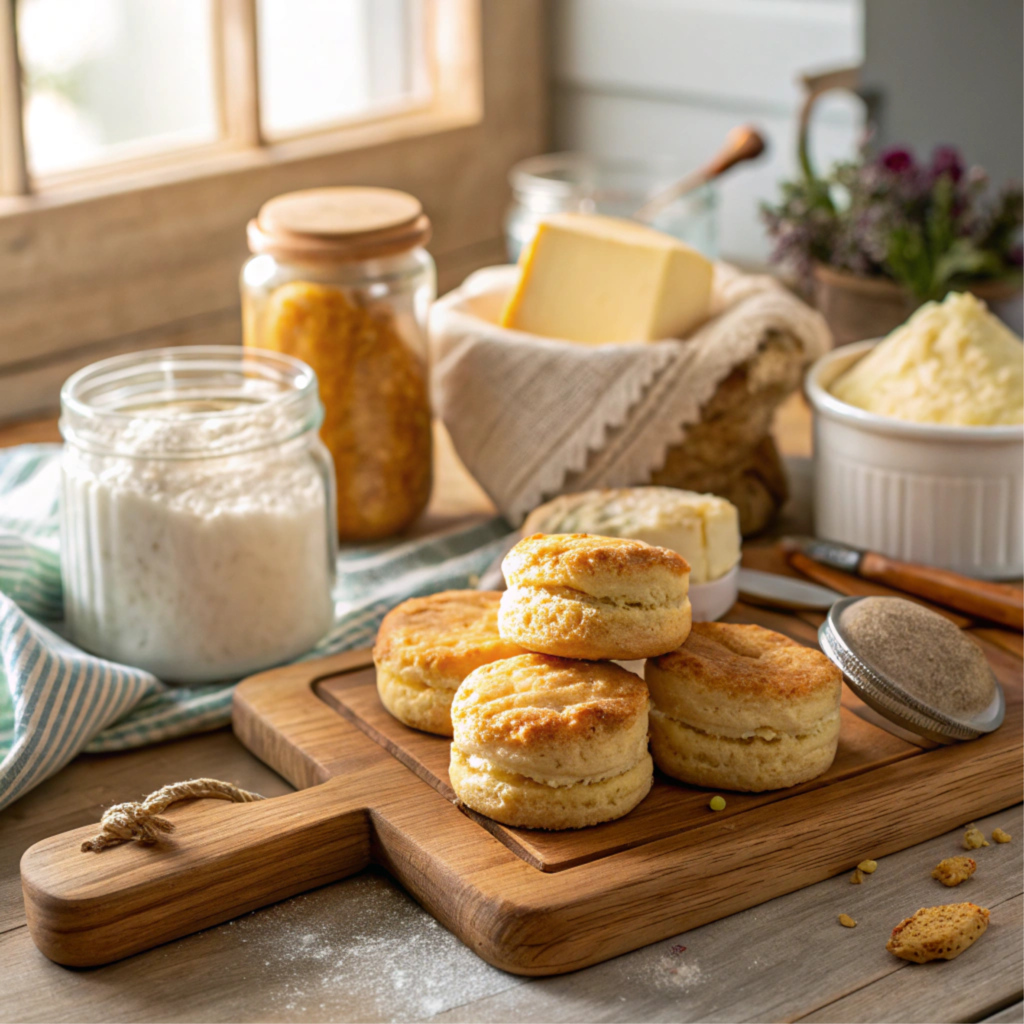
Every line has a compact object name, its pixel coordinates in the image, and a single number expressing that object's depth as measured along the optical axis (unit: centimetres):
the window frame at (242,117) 112
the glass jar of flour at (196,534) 85
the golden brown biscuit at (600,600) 76
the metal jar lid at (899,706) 79
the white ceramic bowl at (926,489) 91
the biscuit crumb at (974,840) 77
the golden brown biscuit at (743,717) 76
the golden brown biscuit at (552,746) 74
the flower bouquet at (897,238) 107
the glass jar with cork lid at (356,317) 95
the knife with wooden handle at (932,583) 89
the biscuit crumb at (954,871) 75
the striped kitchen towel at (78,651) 81
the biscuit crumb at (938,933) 71
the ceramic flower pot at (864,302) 109
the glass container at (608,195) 112
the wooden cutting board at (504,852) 72
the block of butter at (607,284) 96
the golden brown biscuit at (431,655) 80
